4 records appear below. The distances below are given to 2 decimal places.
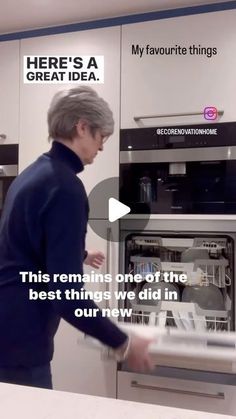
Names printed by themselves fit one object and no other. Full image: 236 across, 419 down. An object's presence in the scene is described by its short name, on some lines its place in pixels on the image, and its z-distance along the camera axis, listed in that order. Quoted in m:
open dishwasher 1.03
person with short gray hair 0.57
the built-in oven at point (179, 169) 1.06
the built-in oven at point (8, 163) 1.26
